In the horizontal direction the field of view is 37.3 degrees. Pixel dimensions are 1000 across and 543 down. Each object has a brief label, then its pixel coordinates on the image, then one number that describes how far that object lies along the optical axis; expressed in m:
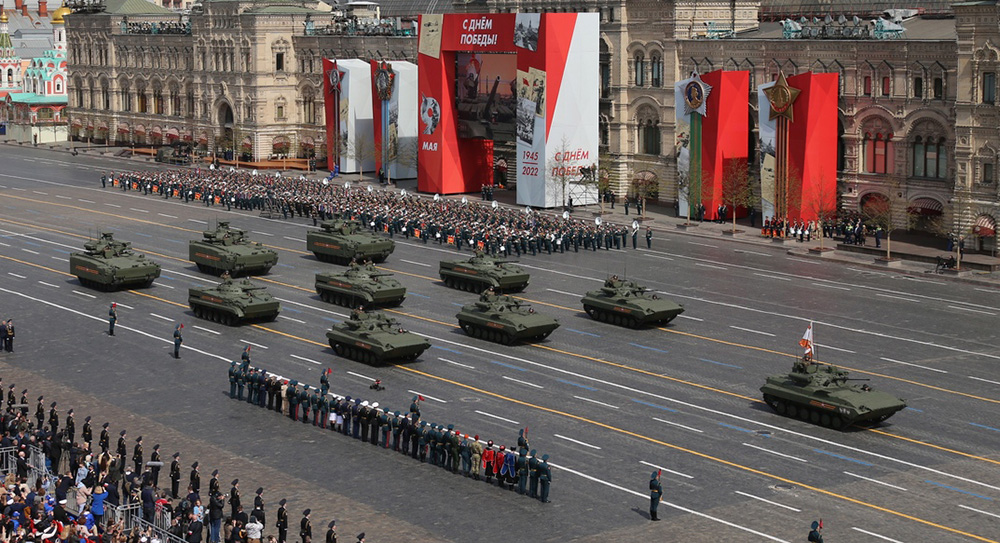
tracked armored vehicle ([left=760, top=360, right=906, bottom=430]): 50.47
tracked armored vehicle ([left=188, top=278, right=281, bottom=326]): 68.00
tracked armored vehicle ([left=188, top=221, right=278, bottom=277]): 80.38
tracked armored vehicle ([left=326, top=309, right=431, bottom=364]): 59.72
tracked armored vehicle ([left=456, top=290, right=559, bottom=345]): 63.59
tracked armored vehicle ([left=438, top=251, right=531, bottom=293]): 74.81
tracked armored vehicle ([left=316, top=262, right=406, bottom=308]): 71.25
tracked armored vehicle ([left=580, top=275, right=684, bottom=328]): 66.69
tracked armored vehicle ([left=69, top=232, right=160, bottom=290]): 76.69
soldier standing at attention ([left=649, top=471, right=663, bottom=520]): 41.97
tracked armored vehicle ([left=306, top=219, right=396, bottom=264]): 84.12
